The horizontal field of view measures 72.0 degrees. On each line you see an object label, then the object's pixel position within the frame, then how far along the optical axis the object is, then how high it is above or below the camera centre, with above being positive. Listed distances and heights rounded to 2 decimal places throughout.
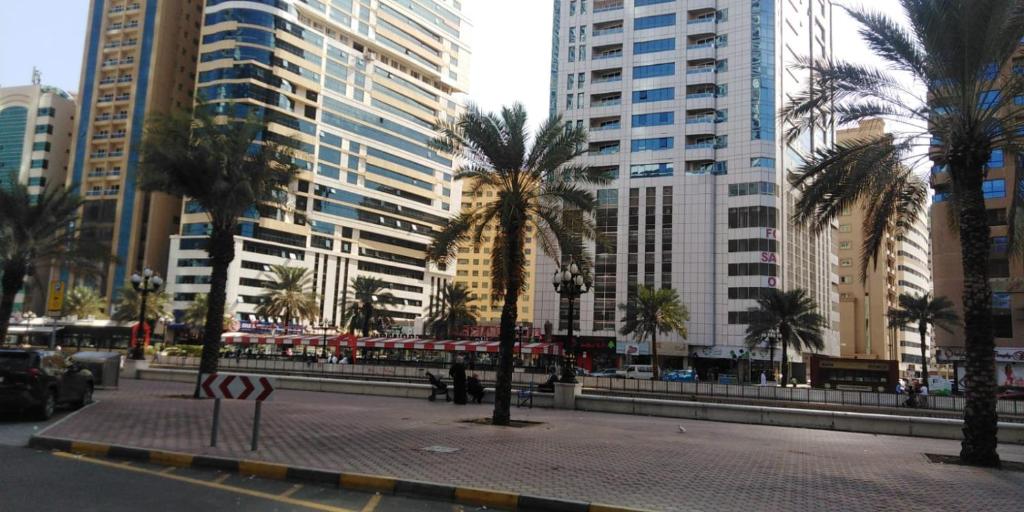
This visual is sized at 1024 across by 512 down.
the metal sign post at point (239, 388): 10.97 -0.88
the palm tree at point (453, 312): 86.19 +3.64
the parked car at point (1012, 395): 34.50 -1.45
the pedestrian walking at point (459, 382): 23.22 -1.32
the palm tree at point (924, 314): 59.78 +4.37
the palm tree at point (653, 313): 61.38 +3.28
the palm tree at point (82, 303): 88.38 +2.68
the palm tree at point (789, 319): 57.78 +3.08
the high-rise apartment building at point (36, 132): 109.31 +29.77
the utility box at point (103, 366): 24.00 -1.37
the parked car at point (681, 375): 58.69 -2.03
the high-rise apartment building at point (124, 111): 100.25 +30.96
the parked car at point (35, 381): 13.98 -1.22
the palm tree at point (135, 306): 79.94 +2.43
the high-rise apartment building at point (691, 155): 77.12 +22.49
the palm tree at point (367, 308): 81.38 +3.52
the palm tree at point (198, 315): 80.44 +1.73
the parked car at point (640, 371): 64.19 -2.04
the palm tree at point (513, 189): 19.22 +4.36
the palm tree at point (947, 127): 13.28 +4.74
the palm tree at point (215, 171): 23.31 +5.38
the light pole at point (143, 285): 32.84 +2.00
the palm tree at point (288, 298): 84.69 +4.24
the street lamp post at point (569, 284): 23.85 +2.12
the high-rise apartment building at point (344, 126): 93.50 +30.86
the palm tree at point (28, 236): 28.55 +3.58
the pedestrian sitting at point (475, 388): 23.95 -1.55
